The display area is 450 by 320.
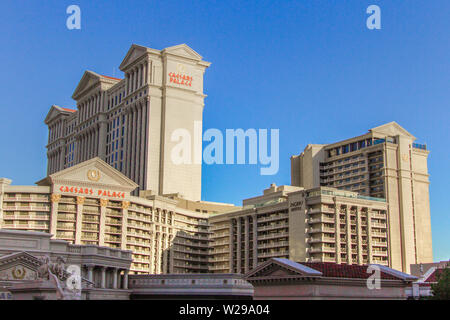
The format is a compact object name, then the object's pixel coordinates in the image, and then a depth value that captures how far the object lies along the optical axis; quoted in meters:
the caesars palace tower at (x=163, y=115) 184.50
